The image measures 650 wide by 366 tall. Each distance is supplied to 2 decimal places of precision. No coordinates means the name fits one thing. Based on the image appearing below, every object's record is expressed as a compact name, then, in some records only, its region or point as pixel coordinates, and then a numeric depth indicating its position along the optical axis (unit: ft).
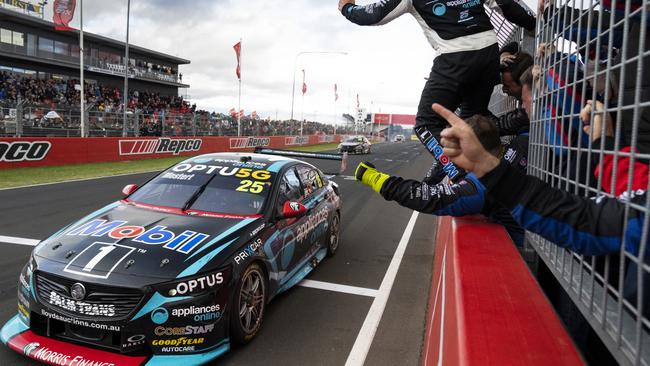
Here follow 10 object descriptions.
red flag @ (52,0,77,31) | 58.75
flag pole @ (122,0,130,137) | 65.11
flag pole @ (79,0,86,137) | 58.85
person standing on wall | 10.95
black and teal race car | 9.79
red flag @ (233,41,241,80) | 95.30
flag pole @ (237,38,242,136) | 100.79
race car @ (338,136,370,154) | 103.76
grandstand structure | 117.60
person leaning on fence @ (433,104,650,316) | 4.37
